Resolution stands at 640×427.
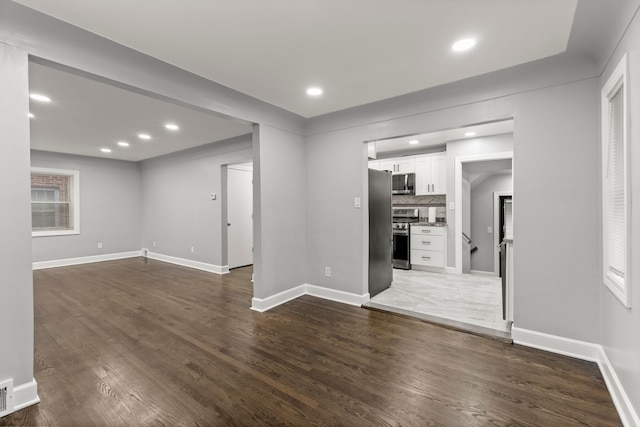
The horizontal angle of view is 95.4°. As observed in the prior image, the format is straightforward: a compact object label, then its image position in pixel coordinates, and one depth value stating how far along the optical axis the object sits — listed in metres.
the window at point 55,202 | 6.37
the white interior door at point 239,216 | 6.07
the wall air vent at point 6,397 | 1.75
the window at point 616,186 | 1.72
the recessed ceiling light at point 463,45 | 2.20
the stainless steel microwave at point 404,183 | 6.20
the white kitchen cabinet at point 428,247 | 5.60
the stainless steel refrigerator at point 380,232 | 4.09
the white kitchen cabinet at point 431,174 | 5.85
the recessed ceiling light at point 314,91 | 3.06
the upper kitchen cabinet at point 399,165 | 6.27
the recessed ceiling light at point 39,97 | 3.16
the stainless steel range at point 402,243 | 5.96
